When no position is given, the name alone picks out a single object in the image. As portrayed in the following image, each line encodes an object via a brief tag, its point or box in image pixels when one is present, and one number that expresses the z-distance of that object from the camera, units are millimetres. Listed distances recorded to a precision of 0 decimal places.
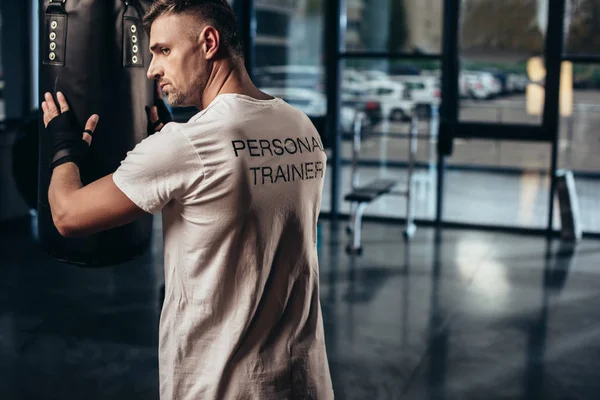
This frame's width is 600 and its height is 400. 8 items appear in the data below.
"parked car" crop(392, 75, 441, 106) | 7067
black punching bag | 2059
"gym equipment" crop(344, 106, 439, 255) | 6148
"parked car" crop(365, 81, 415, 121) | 7277
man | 1430
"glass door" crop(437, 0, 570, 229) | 6637
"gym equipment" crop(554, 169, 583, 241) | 6688
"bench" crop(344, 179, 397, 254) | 6105
